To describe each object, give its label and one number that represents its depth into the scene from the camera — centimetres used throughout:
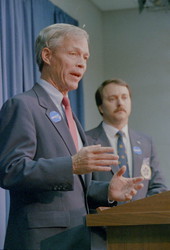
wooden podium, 264
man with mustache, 421
